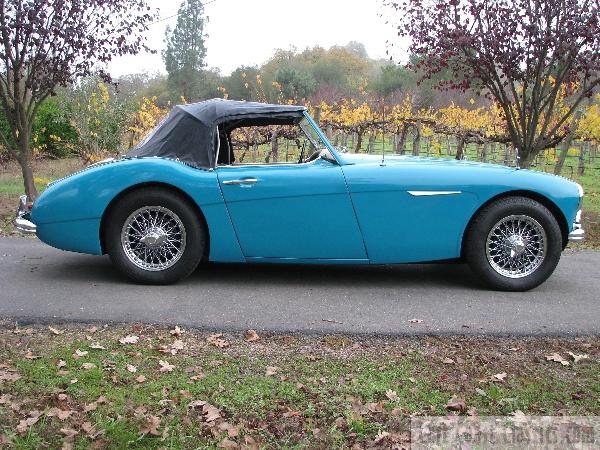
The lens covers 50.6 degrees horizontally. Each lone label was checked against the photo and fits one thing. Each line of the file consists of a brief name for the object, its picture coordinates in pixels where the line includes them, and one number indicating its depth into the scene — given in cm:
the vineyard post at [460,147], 1304
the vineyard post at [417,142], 1331
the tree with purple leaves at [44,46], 848
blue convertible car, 517
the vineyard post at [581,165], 1981
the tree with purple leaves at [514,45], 783
